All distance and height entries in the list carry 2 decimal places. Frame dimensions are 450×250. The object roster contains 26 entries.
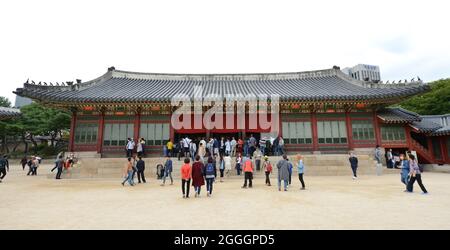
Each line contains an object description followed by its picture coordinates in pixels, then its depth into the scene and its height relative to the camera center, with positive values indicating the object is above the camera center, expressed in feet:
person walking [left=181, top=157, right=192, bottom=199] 29.73 -1.90
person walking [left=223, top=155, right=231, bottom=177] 49.24 -1.19
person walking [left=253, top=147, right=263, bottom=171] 53.93 -0.92
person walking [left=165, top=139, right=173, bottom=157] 60.75 +2.43
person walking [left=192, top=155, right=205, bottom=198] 29.60 -2.25
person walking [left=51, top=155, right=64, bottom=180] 52.24 -1.55
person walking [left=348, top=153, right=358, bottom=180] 48.60 -1.41
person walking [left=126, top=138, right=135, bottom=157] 60.34 +2.74
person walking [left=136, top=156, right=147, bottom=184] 43.34 -1.42
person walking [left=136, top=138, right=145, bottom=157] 60.80 +2.76
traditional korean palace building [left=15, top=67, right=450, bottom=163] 67.97 +10.38
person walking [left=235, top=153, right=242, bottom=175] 51.09 -1.57
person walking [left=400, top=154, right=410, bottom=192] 33.50 -2.15
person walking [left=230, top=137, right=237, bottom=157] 60.34 +2.74
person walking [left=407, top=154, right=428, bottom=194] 30.60 -2.26
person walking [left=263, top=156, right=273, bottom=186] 39.55 -1.84
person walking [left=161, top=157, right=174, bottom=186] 42.24 -1.80
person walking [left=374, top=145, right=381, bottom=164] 61.76 +0.17
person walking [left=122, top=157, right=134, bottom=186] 41.48 -2.58
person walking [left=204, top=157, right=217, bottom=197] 30.91 -2.38
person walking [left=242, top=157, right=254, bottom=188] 37.55 -2.01
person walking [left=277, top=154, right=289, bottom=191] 34.54 -2.06
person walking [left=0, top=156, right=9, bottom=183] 48.06 -1.14
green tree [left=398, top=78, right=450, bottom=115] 114.21 +26.39
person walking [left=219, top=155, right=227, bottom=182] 48.16 -1.75
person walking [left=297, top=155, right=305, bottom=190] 35.70 -2.00
